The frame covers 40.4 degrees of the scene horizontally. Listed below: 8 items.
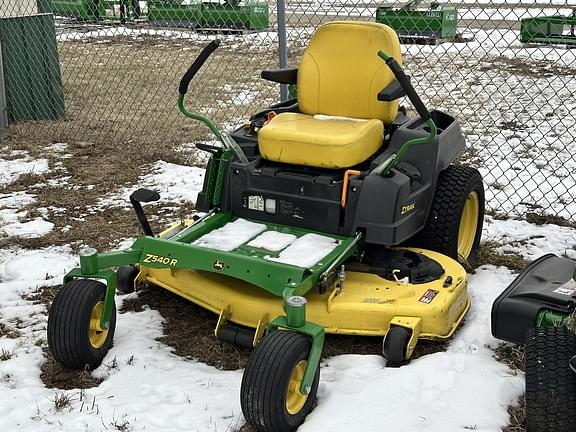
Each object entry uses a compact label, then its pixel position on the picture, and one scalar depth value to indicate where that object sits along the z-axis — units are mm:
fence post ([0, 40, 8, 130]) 6926
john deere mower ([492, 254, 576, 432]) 2451
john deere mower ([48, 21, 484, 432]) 3000
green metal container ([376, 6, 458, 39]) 12367
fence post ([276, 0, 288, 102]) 4887
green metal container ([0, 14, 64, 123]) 6934
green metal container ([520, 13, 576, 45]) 11383
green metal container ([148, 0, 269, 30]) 14297
